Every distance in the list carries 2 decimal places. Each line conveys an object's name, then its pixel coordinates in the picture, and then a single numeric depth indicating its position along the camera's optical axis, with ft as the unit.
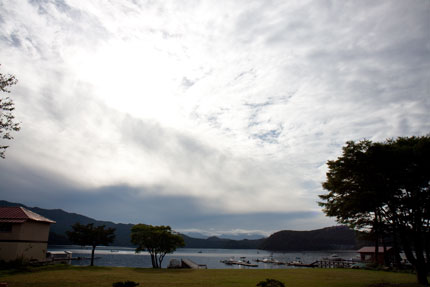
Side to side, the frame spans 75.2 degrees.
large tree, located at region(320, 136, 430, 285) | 83.41
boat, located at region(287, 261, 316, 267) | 305.20
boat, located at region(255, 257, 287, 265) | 384.84
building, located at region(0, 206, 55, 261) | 119.14
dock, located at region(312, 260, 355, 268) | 196.54
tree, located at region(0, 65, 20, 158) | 72.43
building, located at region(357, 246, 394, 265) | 210.61
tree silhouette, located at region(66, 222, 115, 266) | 157.48
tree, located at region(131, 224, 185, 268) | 164.45
